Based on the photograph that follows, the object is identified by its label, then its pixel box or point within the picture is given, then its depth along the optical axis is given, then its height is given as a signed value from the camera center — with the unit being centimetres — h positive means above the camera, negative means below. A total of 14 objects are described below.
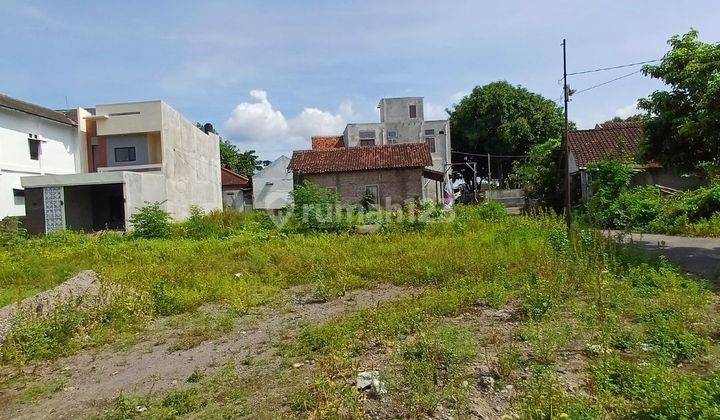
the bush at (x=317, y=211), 1394 -31
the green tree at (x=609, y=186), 1444 +15
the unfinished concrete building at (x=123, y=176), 2064 +150
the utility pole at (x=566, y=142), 1043 +115
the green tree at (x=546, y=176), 1980 +77
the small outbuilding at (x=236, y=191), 3725 +105
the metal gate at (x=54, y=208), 2061 +13
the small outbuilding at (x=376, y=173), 2289 +133
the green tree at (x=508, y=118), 3450 +572
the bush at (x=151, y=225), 1575 -59
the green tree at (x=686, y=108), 820 +152
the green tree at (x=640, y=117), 1023 +164
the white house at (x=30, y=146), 2116 +324
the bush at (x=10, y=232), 1484 -66
